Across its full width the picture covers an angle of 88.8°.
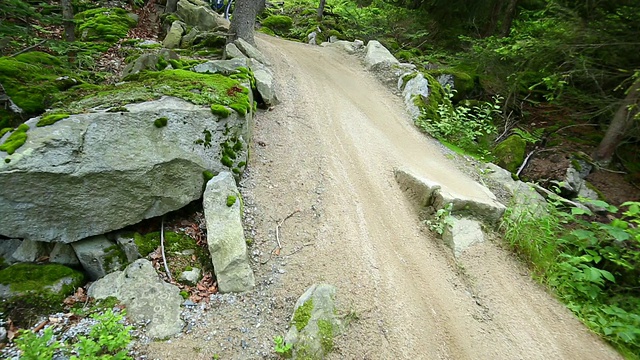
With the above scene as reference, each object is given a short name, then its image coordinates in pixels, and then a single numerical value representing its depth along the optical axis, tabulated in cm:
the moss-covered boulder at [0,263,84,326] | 416
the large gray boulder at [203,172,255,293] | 444
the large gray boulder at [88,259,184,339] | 398
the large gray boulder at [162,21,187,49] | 1011
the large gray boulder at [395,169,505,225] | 594
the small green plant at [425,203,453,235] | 567
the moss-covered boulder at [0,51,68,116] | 537
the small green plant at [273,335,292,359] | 368
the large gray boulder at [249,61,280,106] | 794
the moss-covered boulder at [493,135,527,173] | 902
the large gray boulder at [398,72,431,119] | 1002
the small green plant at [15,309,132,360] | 323
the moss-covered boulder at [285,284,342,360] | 368
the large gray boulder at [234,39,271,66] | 973
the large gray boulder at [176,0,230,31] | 1227
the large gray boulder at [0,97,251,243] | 416
